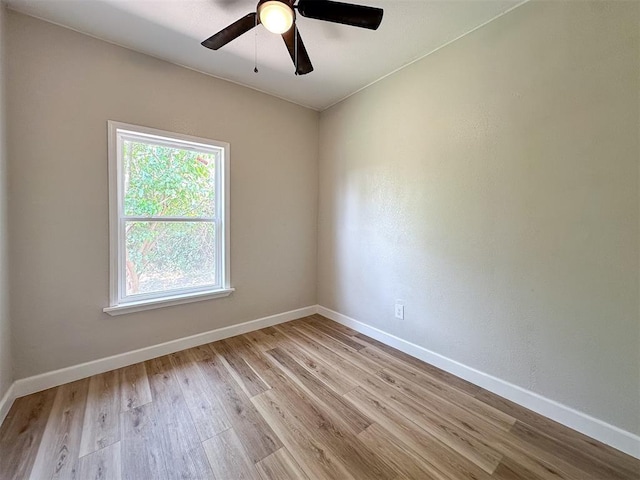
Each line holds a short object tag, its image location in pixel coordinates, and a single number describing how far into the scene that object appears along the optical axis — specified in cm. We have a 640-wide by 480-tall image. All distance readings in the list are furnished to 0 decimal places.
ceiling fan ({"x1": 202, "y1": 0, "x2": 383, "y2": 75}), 131
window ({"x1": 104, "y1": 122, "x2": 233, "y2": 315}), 208
